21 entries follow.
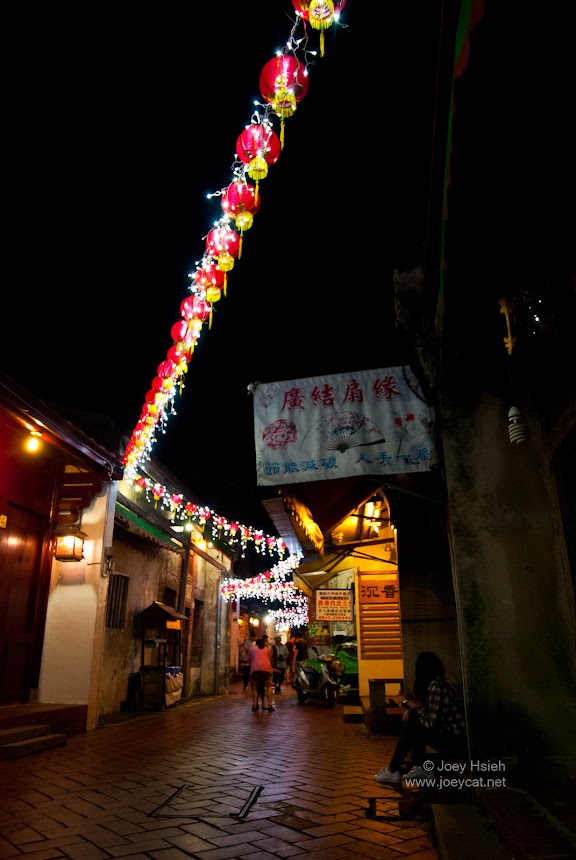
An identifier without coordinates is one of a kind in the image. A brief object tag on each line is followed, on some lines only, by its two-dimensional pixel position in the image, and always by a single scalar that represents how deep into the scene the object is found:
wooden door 9.01
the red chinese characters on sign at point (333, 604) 13.20
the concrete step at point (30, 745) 6.84
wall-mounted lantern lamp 9.79
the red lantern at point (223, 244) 6.34
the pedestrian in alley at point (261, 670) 13.08
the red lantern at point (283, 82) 4.62
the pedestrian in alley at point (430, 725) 4.86
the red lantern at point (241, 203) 5.82
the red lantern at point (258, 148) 5.24
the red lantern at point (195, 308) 7.45
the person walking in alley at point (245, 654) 22.60
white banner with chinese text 6.64
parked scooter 14.31
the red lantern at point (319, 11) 4.10
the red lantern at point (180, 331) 7.86
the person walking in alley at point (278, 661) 20.22
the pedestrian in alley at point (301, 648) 21.00
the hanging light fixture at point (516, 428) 4.59
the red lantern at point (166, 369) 8.67
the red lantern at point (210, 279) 6.88
